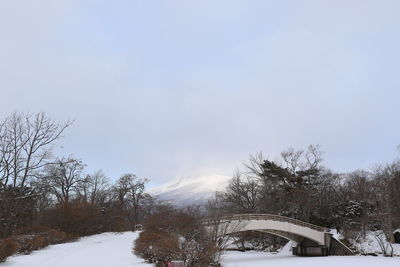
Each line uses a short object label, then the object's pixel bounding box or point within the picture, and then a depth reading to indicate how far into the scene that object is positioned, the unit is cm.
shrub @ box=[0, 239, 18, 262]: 1529
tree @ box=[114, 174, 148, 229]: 6638
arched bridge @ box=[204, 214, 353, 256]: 3794
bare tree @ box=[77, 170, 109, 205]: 5734
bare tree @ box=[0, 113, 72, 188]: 2655
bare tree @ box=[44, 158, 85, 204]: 5089
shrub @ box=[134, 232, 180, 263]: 1631
